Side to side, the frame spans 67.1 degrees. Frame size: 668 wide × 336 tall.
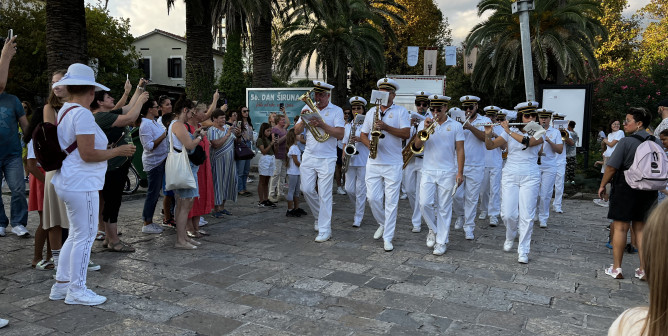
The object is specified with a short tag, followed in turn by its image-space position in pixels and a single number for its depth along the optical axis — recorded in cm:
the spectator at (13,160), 652
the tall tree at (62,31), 898
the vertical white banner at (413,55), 2344
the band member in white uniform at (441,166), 641
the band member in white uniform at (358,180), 820
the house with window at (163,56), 4810
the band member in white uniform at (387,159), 655
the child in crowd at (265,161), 992
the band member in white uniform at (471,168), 776
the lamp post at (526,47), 1205
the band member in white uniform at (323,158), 691
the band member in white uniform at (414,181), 787
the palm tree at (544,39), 2034
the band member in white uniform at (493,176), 870
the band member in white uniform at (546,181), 862
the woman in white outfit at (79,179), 409
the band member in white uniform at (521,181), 616
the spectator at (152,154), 712
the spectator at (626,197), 546
